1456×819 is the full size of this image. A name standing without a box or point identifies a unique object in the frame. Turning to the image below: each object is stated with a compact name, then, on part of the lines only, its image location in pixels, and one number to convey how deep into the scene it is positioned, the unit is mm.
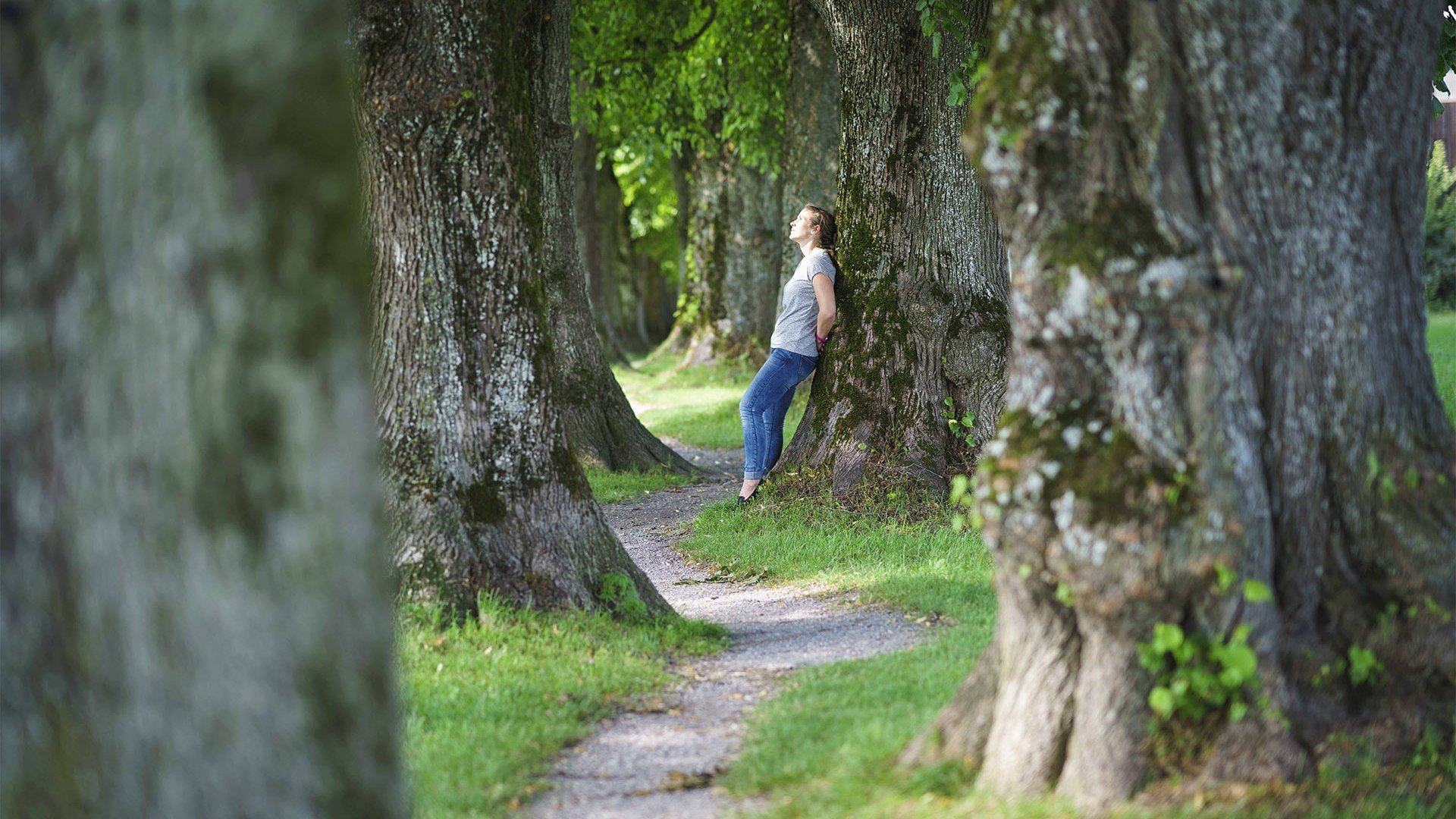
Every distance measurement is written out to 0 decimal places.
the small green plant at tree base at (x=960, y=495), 7875
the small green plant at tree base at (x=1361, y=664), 7535
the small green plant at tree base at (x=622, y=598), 12945
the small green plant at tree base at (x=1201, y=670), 7121
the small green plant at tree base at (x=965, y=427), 18203
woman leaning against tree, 18969
